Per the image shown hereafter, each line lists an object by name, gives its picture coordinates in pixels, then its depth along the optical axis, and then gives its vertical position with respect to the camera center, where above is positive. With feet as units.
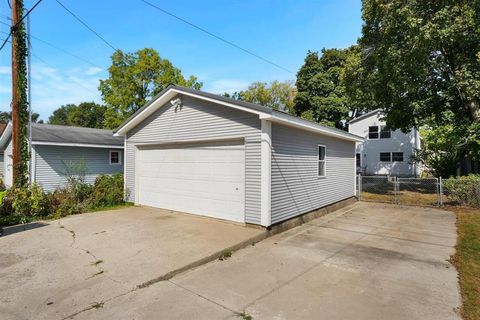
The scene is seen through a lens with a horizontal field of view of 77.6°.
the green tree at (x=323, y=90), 94.07 +24.64
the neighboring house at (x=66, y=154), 43.34 +1.62
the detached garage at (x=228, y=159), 24.13 +0.66
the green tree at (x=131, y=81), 81.61 +23.31
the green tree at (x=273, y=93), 124.26 +30.42
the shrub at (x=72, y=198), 30.73 -3.69
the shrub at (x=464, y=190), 36.09 -2.74
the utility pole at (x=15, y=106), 28.76 +5.65
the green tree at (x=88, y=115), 175.01 +29.02
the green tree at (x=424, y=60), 39.06 +16.23
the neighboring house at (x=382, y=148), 80.59 +5.26
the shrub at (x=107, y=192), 34.42 -3.27
